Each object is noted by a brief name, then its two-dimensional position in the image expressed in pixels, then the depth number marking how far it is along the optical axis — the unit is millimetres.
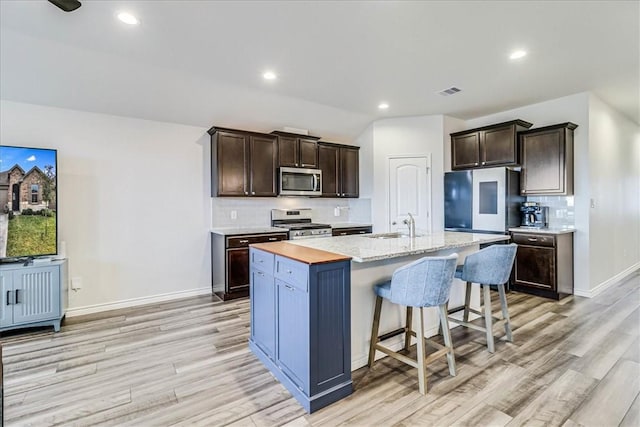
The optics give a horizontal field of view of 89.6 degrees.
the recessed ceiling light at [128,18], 2447
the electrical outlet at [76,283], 3762
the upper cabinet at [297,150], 4969
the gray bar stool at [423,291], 2166
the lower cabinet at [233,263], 4238
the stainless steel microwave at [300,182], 4953
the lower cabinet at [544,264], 4207
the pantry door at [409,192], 5238
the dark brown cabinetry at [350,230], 5252
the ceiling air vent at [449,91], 4090
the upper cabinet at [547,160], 4320
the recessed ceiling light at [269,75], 3536
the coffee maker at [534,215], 4746
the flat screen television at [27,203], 3168
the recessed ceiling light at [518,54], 3150
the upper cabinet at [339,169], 5547
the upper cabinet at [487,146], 4660
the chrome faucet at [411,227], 3145
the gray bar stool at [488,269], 2735
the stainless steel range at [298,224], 4914
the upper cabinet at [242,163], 4469
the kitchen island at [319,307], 2051
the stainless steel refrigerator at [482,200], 4551
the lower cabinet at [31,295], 3096
